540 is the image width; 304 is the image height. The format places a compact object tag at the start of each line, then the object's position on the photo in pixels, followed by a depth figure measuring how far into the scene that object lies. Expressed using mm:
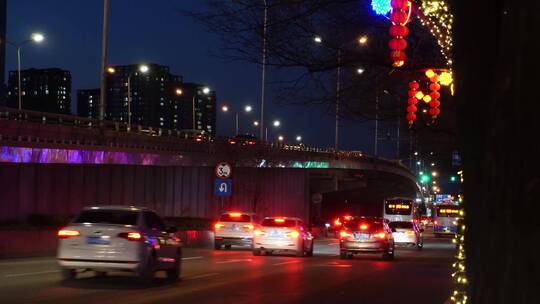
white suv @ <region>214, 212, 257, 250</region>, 35969
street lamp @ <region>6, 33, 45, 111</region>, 42925
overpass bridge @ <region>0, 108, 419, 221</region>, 38688
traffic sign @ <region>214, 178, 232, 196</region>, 37281
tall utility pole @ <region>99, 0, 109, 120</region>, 37406
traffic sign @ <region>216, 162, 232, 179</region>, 37219
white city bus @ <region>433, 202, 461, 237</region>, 66312
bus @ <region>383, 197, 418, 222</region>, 62000
